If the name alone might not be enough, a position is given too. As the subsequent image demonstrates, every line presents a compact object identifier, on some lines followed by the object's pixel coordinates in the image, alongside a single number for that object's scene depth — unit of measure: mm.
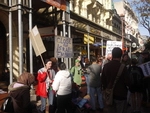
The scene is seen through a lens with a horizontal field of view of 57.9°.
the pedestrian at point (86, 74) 5904
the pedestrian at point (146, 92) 4331
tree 13688
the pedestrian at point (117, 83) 2669
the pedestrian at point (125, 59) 4981
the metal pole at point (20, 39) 5115
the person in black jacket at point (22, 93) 2254
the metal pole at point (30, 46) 5398
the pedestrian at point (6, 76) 6920
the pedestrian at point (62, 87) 3336
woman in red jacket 3847
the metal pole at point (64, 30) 7020
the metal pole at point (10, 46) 5300
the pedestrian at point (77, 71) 5338
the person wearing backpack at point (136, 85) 3999
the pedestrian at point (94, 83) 4505
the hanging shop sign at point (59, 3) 6093
